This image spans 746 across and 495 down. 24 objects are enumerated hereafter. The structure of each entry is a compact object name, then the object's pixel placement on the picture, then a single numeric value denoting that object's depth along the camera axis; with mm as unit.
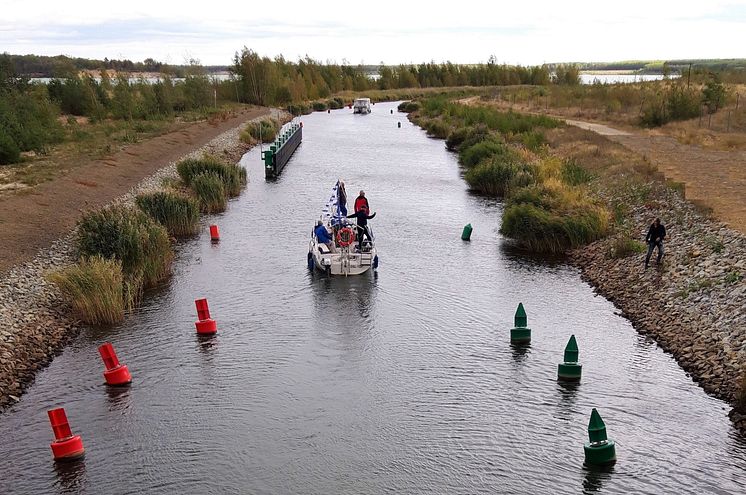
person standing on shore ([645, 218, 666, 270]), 21641
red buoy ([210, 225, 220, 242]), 28906
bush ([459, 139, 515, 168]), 43616
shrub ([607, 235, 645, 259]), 24188
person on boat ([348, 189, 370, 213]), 24812
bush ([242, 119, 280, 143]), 64375
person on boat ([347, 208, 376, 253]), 24734
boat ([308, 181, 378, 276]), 23516
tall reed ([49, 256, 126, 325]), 19516
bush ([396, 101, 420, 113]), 96062
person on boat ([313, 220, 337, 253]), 24219
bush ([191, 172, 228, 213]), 34781
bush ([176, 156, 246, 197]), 37844
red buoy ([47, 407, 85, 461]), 13016
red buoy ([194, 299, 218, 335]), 18859
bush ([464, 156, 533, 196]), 37281
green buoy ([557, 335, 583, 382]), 16297
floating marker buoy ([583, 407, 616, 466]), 12930
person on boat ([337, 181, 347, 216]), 25956
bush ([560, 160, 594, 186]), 35156
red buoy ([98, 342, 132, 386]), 15812
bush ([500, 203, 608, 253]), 27156
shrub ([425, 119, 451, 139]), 66612
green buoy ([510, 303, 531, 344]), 18359
